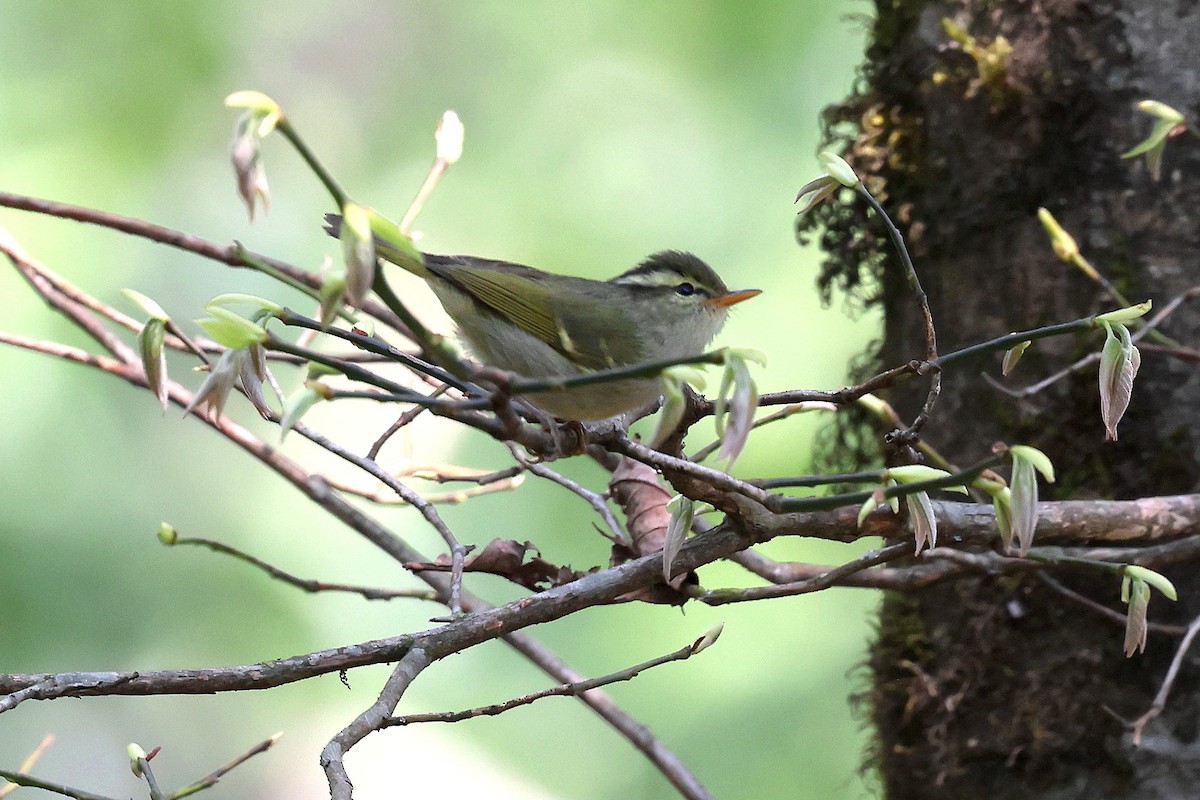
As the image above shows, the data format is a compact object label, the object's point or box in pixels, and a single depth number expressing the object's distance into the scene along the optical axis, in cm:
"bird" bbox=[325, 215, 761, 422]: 422
